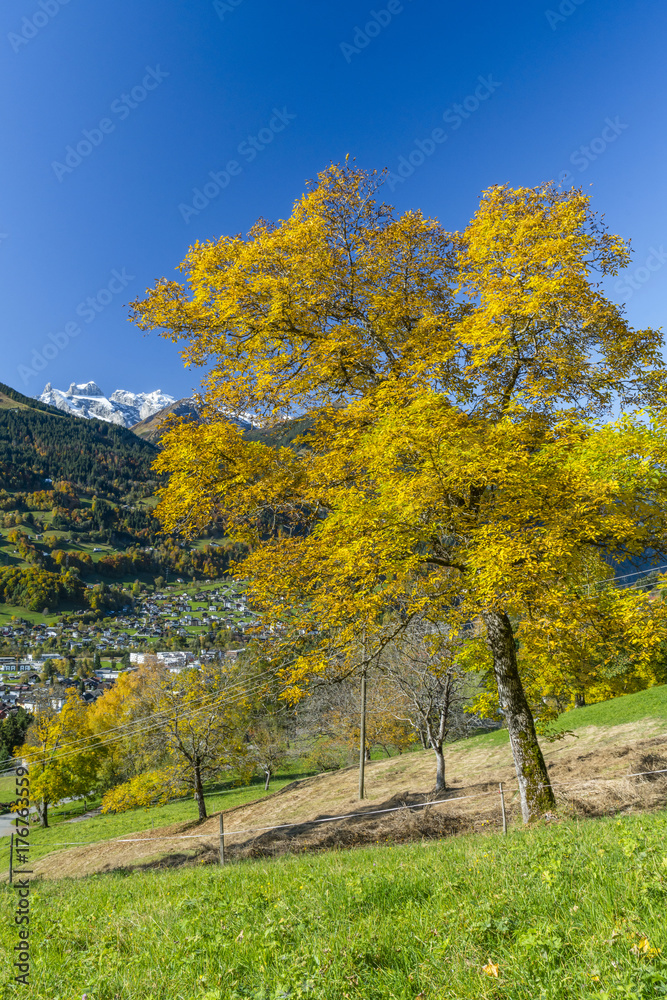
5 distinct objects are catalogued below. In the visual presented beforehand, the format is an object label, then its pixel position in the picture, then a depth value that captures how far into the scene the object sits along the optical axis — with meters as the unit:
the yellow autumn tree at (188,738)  31.55
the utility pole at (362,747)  24.50
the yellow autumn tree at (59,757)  45.31
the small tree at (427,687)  22.00
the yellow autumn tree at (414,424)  8.41
